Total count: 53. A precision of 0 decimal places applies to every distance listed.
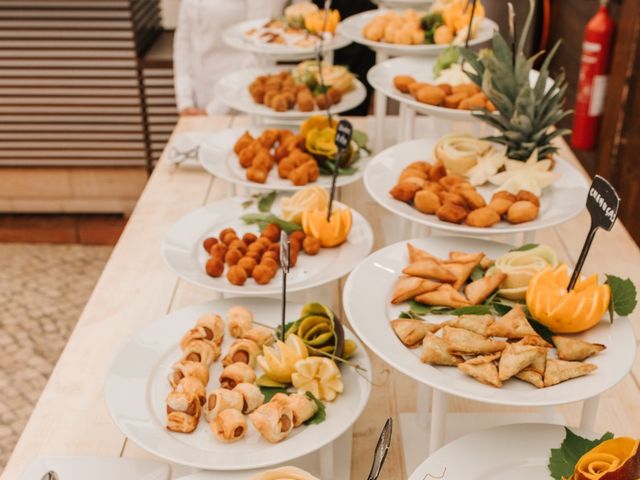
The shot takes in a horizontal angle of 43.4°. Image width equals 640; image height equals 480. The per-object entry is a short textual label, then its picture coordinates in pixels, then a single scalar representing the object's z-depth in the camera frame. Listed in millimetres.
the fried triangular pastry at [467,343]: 1062
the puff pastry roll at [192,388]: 1139
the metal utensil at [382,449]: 882
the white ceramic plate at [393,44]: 2137
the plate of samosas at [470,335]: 1004
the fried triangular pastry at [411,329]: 1098
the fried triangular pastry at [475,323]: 1123
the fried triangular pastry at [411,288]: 1197
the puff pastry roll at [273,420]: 1081
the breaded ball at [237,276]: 1408
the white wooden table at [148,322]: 1327
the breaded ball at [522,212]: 1376
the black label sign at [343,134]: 1483
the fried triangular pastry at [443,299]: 1204
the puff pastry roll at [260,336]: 1282
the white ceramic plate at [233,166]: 1732
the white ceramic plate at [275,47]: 2307
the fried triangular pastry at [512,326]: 1106
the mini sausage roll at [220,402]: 1124
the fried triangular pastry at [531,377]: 1012
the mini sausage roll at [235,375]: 1189
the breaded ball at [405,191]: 1439
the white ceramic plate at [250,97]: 2061
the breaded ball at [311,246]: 1512
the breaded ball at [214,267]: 1429
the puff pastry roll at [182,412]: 1104
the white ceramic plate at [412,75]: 1759
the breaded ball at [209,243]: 1514
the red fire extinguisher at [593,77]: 3102
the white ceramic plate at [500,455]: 980
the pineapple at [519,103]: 1585
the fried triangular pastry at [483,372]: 1007
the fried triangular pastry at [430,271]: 1242
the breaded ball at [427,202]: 1403
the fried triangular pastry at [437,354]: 1048
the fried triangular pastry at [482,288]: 1212
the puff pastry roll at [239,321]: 1313
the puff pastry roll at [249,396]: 1146
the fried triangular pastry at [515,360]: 1016
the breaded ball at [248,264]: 1432
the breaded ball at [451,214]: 1380
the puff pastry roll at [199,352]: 1234
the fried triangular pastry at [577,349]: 1043
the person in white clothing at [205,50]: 3115
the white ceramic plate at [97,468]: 1164
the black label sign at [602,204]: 1037
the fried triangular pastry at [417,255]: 1291
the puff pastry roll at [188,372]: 1188
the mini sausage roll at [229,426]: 1084
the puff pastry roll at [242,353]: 1242
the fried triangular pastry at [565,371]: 1007
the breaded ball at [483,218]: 1370
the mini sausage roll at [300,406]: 1106
